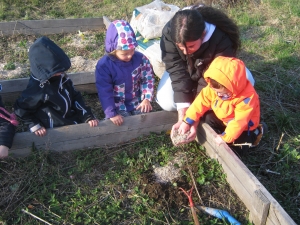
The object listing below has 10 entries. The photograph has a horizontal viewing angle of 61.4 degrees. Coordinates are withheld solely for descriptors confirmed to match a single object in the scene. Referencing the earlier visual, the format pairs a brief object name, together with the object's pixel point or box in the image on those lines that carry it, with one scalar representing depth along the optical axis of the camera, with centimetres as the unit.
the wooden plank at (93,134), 236
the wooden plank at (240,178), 175
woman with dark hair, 217
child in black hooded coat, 231
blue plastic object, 198
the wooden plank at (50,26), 455
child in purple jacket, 253
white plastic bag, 393
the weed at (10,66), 372
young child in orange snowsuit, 210
